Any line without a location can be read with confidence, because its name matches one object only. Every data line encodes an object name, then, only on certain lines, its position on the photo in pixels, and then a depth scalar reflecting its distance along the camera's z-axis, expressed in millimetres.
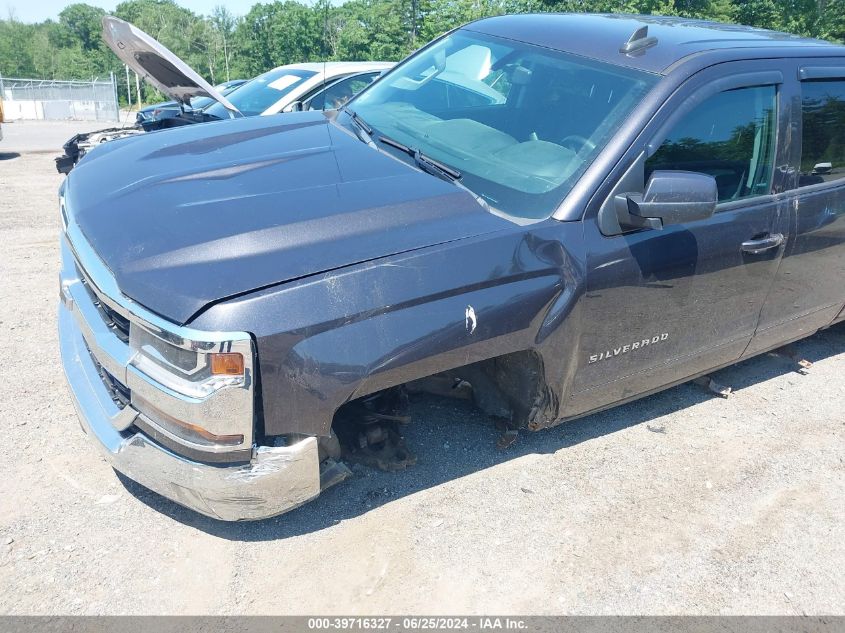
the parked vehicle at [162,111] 7279
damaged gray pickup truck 2354
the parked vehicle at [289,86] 7477
